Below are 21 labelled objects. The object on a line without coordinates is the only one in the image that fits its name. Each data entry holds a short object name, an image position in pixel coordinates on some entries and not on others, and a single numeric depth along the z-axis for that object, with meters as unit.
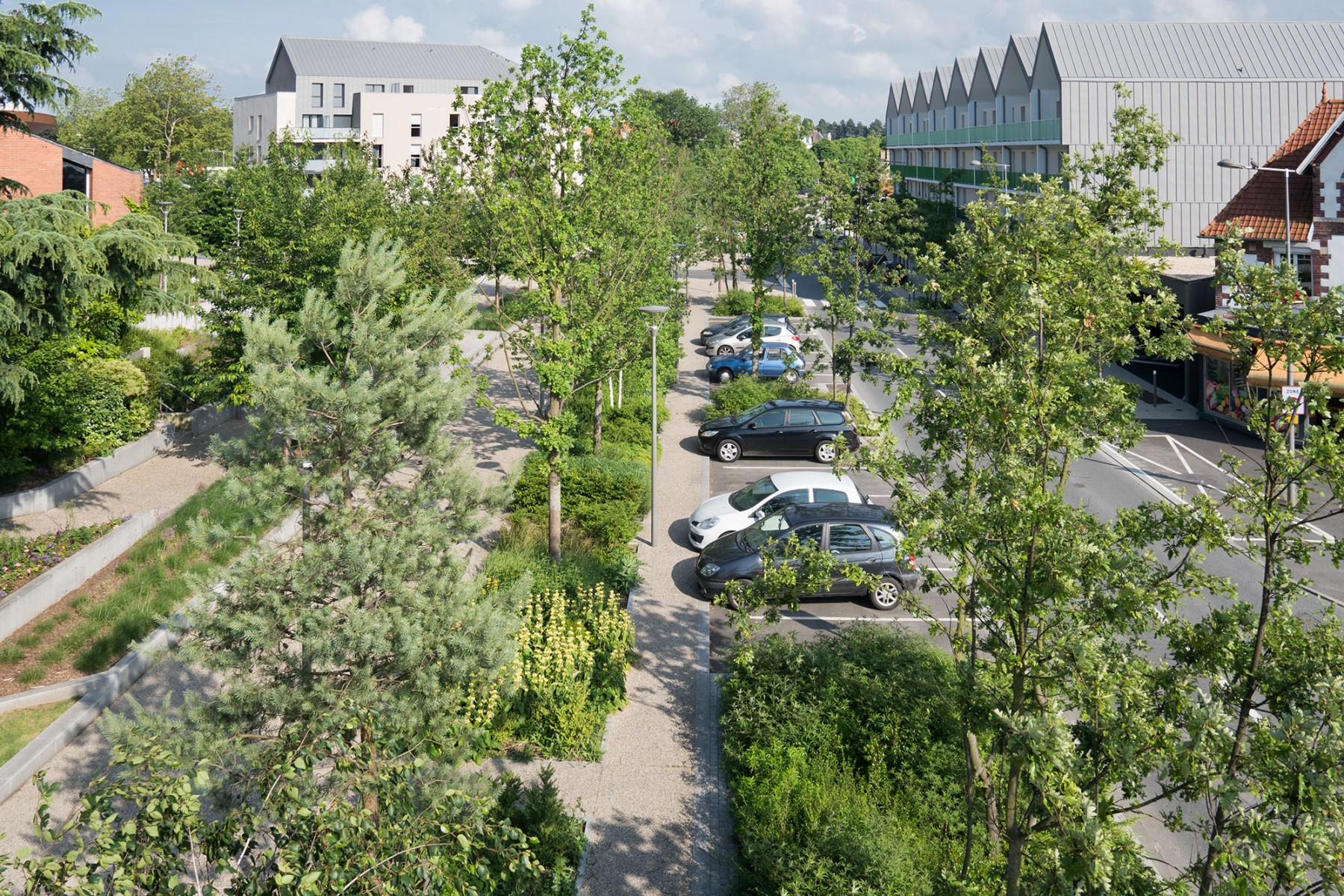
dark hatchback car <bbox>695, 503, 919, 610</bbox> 15.55
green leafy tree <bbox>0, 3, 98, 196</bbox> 13.83
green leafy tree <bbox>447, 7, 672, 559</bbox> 15.74
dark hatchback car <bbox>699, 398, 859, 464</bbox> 23.52
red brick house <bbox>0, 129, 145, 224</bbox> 34.38
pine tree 7.22
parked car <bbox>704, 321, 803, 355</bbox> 34.78
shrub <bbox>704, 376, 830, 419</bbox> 26.84
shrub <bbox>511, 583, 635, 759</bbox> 11.61
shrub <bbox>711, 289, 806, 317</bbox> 44.75
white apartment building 77.81
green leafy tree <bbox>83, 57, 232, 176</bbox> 75.00
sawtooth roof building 42.81
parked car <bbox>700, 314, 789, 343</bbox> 37.22
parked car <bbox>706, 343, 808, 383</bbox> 32.00
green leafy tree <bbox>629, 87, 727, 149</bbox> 107.81
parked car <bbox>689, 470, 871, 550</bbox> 17.66
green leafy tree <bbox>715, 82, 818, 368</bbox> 29.83
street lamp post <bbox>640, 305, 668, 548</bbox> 17.86
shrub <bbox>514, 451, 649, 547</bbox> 17.52
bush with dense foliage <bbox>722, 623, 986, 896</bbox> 8.58
